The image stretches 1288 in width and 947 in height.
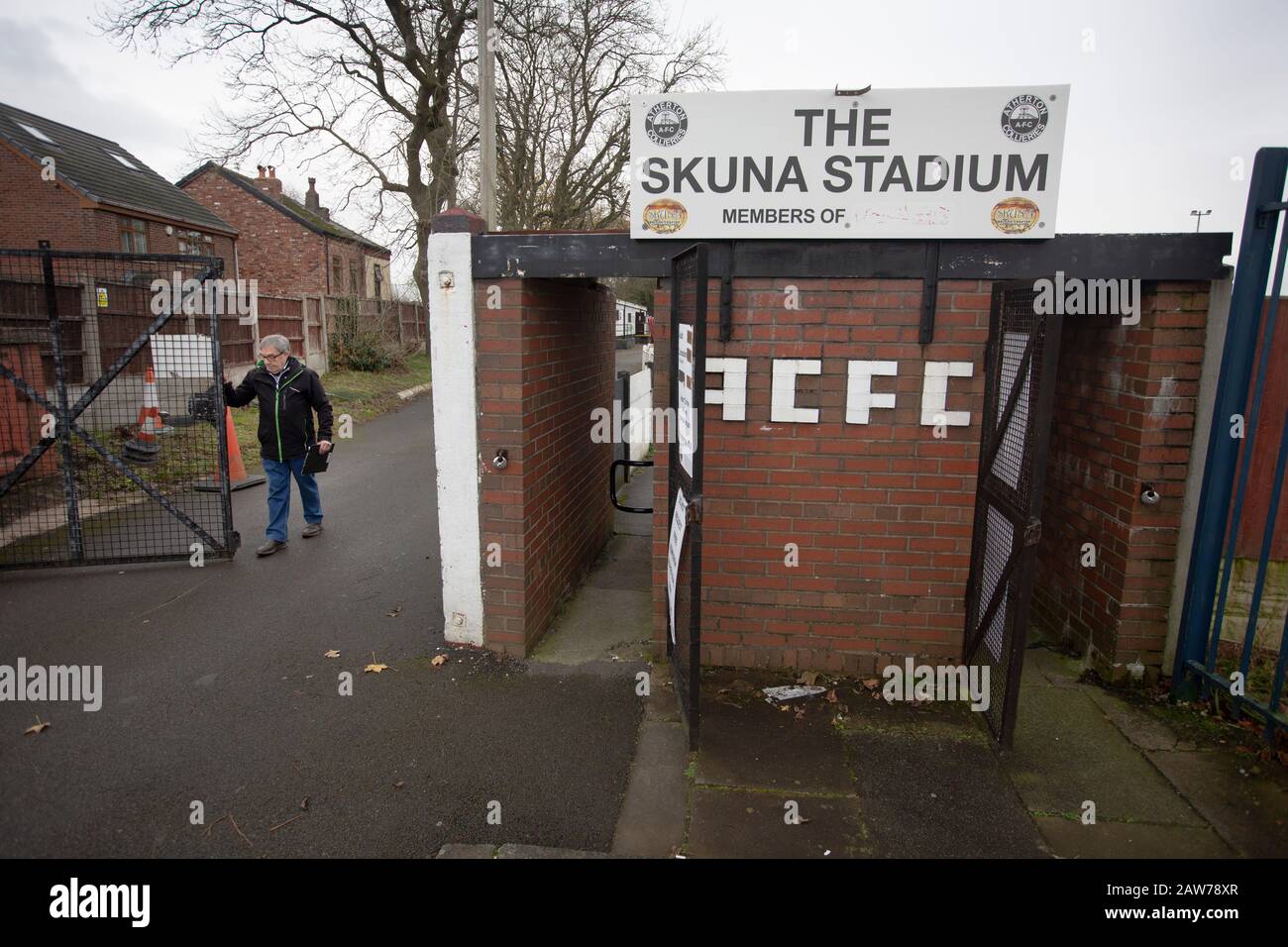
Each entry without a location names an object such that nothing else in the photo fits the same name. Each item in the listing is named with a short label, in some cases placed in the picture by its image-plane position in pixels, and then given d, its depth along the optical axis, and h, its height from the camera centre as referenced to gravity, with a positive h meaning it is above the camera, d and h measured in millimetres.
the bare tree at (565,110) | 23203 +7378
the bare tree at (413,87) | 22875 +7653
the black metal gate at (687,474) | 3193 -625
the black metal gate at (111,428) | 6141 -1046
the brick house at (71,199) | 20641 +3561
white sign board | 3838 +916
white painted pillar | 4406 -560
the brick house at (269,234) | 34125 +4384
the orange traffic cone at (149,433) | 8969 -1276
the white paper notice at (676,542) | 3664 -989
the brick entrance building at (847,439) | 4070 -537
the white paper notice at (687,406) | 3369 -301
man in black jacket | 6582 -688
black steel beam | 3898 +455
